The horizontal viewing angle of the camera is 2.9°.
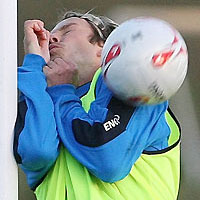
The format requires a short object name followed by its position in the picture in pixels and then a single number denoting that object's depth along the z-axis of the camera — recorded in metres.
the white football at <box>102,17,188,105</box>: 9.57
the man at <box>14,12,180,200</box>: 9.62
